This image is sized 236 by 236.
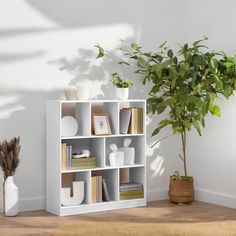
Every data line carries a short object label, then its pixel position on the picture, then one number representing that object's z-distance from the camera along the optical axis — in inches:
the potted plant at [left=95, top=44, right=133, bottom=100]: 217.9
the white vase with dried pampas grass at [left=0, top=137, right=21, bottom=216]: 198.4
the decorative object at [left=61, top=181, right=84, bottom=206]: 206.2
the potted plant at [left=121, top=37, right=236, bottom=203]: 210.8
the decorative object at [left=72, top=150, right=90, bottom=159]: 208.7
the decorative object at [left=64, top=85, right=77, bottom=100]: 207.5
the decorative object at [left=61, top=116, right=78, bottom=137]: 206.8
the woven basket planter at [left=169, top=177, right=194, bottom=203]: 227.1
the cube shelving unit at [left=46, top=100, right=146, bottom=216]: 205.6
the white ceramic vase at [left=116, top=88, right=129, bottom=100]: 217.8
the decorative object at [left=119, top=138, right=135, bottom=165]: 220.5
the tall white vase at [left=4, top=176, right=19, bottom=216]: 198.8
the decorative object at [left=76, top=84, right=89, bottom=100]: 209.5
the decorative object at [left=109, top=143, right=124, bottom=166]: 215.6
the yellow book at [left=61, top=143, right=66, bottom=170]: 204.4
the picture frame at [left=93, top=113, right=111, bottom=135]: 212.2
